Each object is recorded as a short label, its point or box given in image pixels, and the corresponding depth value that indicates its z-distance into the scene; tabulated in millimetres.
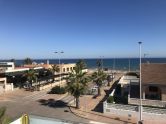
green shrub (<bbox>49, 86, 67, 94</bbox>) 31865
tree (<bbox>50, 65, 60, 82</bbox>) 44120
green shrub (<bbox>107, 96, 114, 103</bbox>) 23172
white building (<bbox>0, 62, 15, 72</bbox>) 46893
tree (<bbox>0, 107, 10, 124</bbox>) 12595
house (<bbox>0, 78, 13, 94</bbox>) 32873
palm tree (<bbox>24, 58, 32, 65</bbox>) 82263
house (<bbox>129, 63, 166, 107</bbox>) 23406
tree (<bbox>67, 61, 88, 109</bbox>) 22442
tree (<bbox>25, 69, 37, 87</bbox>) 34253
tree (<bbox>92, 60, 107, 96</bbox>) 29773
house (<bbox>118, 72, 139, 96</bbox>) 28693
